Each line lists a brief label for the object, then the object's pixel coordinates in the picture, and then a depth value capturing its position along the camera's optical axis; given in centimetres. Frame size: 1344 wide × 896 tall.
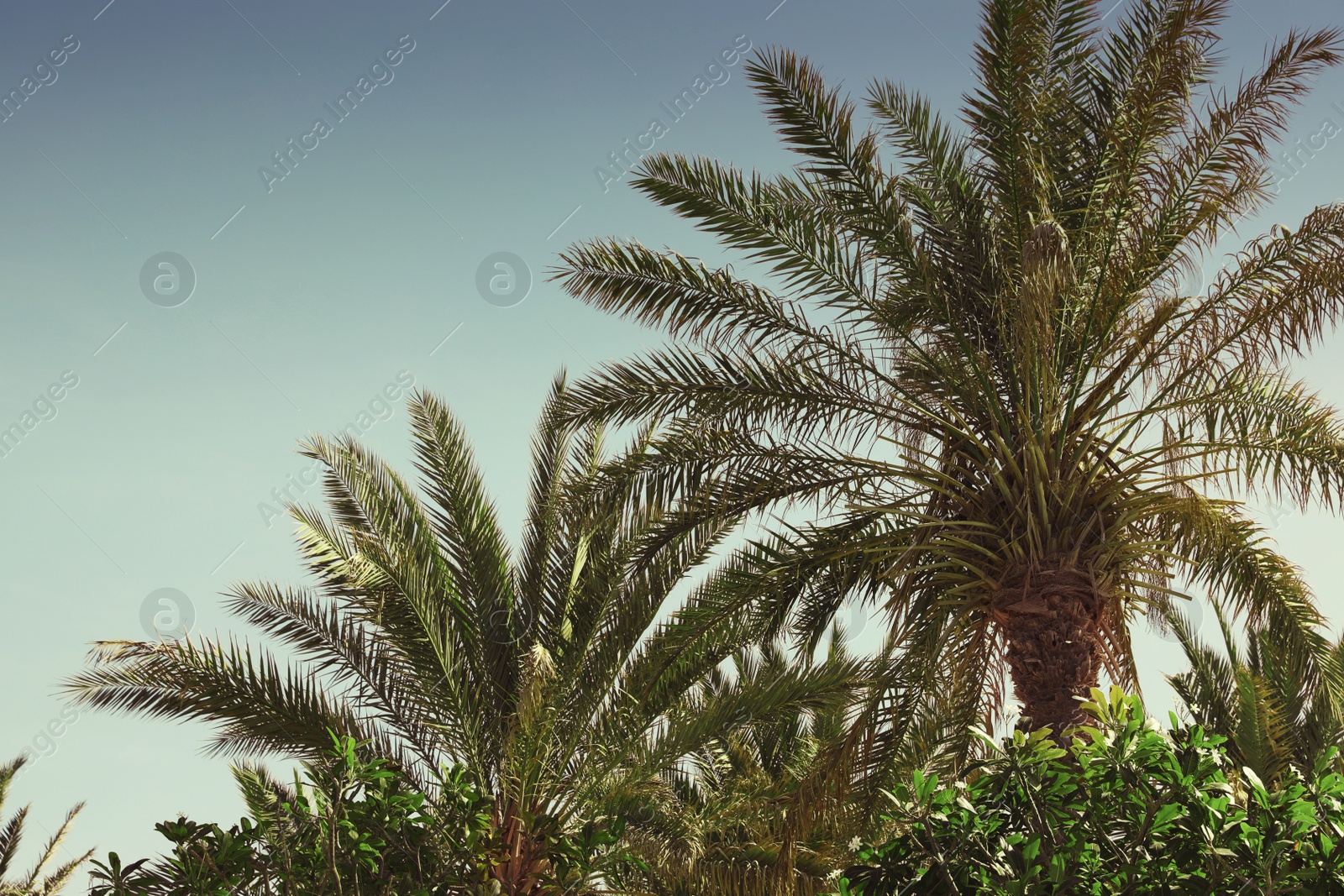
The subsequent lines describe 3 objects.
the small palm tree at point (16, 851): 1633
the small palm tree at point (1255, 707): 1173
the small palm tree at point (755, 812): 729
